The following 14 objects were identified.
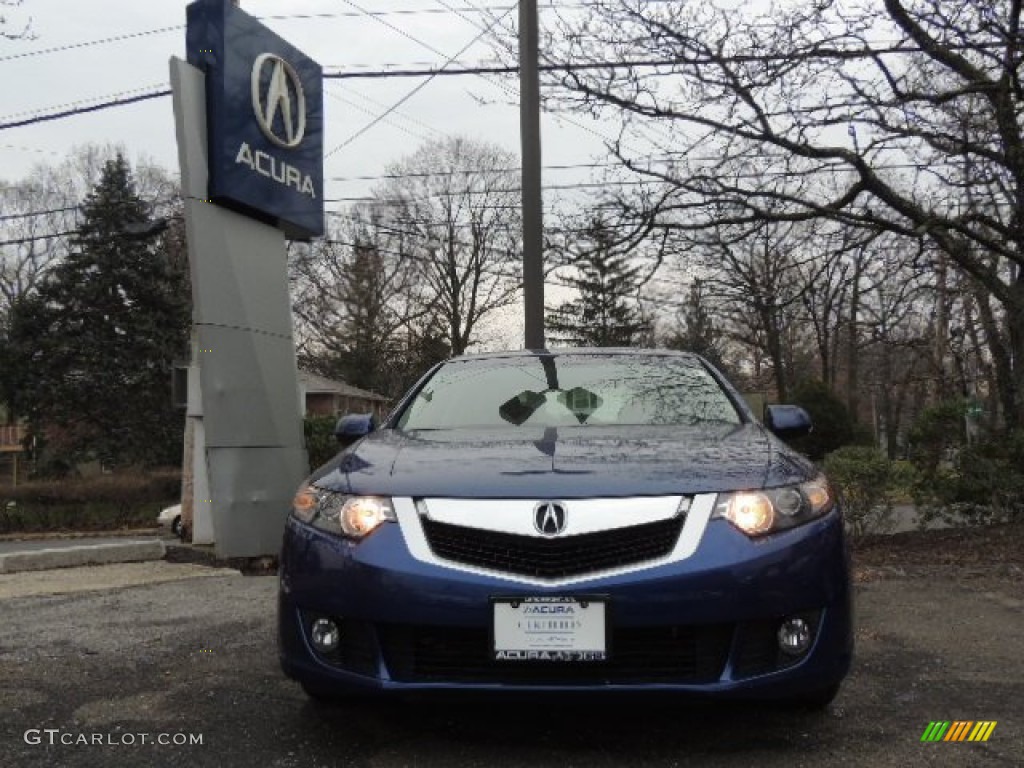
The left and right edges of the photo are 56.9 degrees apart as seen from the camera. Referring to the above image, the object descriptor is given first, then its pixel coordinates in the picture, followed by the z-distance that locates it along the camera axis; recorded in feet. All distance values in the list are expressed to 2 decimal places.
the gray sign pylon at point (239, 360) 22.95
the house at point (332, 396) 144.15
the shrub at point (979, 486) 28.48
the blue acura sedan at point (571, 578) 8.91
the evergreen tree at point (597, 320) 163.12
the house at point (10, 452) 130.21
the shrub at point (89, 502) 75.36
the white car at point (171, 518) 61.87
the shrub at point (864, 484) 26.91
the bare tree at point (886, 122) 28.43
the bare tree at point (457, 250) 126.62
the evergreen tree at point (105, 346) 102.78
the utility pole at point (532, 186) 33.81
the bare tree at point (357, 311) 151.84
